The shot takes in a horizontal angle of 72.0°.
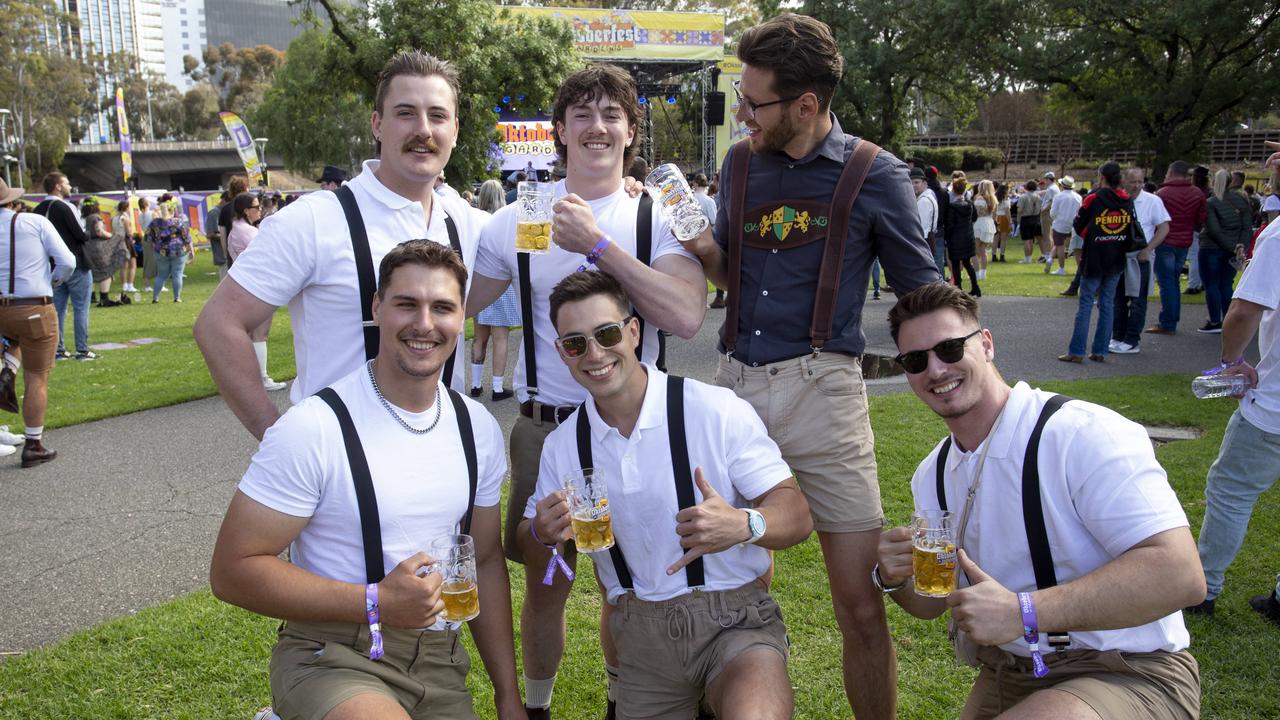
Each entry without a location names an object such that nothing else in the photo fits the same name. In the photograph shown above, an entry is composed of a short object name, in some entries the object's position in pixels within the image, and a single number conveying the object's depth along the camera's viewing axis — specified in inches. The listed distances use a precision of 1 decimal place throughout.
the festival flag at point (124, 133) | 1378.0
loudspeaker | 674.2
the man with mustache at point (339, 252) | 115.9
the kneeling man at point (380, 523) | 97.6
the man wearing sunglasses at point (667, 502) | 110.8
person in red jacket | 462.9
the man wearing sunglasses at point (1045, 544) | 89.0
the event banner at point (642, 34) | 1568.7
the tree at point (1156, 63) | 1049.5
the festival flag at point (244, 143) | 936.9
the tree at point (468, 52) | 799.1
